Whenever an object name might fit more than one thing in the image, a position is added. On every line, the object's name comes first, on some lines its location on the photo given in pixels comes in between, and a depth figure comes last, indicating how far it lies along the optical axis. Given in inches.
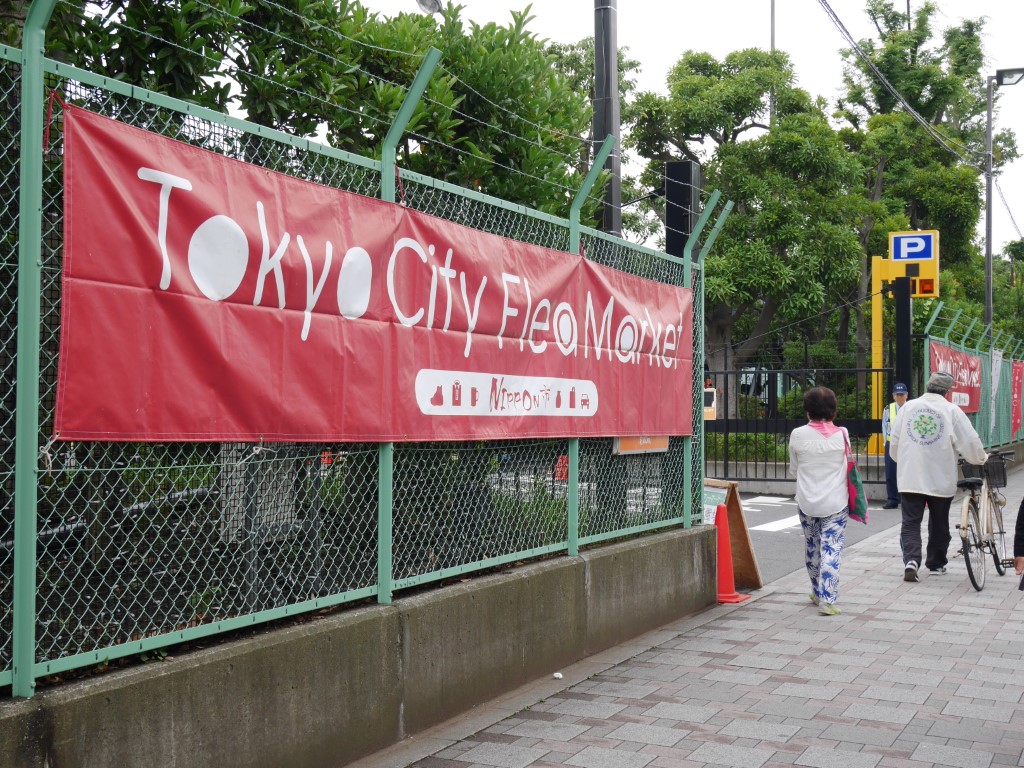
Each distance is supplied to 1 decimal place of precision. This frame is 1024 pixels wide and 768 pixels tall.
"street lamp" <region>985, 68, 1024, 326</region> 986.7
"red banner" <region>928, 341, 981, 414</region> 738.2
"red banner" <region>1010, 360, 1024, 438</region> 1139.7
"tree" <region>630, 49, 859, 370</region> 1112.2
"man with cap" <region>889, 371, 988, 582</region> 390.9
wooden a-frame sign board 376.5
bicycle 377.1
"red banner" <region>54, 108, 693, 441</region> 140.7
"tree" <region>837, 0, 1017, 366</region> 1341.0
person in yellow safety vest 609.3
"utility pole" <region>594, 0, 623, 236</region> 313.9
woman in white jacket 339.0
